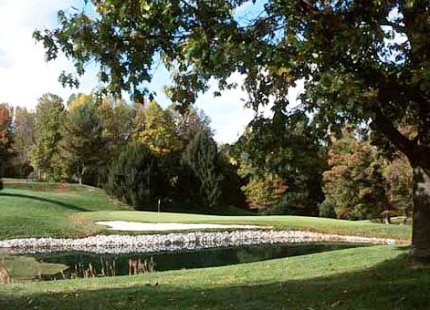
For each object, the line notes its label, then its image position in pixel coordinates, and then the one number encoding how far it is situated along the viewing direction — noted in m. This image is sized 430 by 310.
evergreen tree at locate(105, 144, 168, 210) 57.75
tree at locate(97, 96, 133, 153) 69.62
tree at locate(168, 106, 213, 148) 74.06
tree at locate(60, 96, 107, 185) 63.44
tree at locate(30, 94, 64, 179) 70.12
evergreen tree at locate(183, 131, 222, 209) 64.31
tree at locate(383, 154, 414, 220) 33.31
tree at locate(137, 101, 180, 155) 68.50
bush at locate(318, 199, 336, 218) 61.66
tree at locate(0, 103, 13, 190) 71.79
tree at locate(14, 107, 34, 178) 82.06
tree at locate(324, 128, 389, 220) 43.50
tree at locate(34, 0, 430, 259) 7.50
